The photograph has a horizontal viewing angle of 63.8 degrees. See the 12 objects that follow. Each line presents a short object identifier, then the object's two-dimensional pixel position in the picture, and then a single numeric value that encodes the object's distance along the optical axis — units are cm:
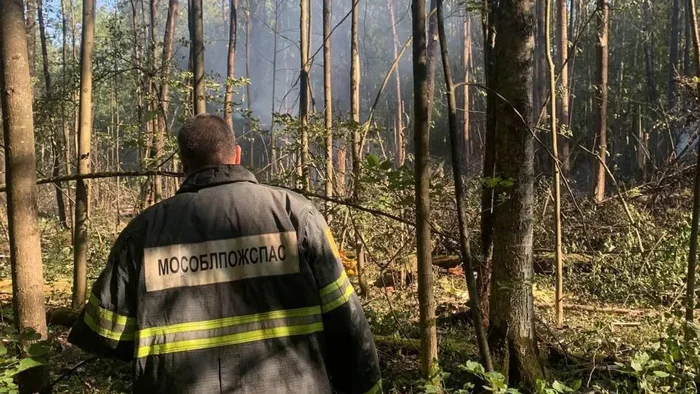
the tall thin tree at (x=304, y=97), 724
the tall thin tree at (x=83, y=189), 539
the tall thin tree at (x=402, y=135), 757
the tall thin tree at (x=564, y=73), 1166
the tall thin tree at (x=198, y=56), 630
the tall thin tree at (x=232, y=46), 894
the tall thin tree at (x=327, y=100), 752
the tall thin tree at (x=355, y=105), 546
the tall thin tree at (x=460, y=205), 293
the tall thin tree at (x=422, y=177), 288
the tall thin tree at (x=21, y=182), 246
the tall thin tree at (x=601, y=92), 1114
